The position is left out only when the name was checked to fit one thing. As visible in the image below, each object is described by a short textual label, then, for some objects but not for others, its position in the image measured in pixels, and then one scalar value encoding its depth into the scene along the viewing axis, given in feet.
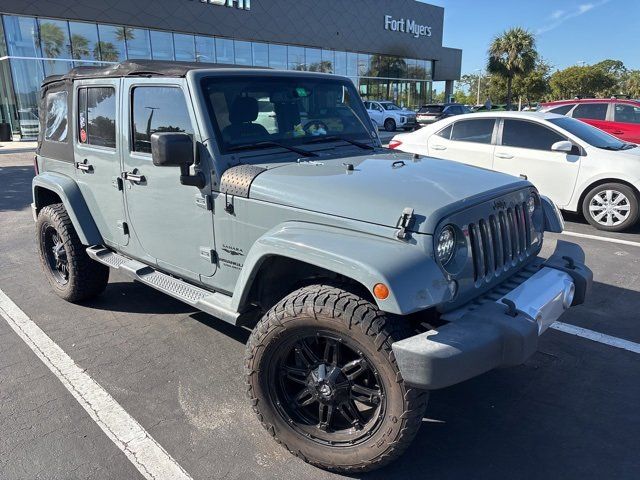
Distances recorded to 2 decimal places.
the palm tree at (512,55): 148.15
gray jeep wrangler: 7.52
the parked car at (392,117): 86.58
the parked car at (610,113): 34.14
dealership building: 68.95
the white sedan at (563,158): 22.80
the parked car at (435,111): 88.09
